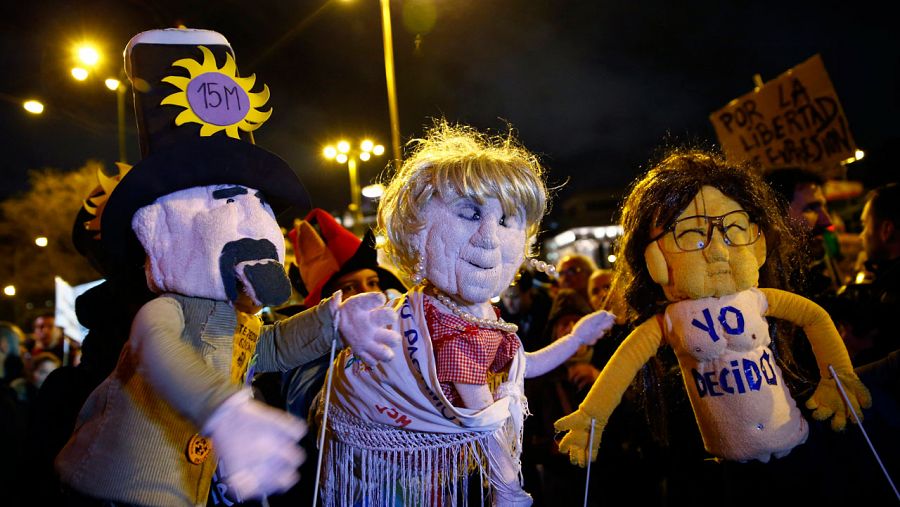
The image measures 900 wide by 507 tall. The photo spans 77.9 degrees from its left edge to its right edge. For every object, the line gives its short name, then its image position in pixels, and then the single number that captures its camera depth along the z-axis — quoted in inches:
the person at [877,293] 108.9
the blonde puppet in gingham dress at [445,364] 79.1
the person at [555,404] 142.9
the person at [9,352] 203.5
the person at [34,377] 210.8
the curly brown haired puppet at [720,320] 84.7
